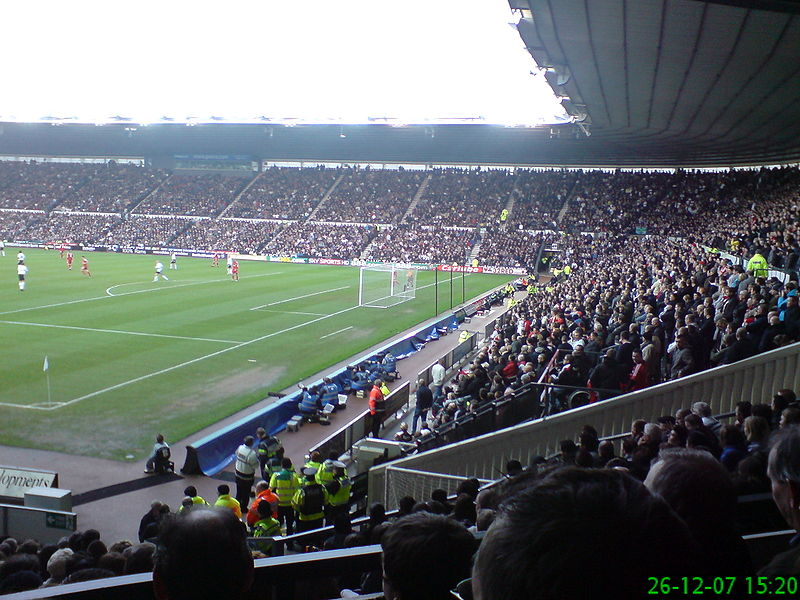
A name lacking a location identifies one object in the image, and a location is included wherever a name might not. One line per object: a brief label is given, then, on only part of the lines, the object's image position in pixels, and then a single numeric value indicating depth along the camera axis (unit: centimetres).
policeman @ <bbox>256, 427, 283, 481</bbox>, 1193
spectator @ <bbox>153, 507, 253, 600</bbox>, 201
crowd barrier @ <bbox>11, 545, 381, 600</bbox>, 226
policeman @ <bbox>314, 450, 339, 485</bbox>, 931
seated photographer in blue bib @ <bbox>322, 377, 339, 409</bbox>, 1723
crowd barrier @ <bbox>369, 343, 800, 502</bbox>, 933
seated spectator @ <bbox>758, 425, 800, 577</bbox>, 220
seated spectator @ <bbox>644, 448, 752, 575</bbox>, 195
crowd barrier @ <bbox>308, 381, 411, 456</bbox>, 1401
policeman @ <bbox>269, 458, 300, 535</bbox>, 992
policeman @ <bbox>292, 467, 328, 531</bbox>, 894
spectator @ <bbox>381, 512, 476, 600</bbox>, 207
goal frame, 3800
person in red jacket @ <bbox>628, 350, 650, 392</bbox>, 1079
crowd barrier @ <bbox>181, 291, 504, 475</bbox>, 1316
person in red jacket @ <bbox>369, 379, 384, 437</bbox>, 1544
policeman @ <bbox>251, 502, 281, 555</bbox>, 826
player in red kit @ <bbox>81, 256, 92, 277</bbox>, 4069
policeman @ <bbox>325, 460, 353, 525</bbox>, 921
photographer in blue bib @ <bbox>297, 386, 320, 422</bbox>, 1648
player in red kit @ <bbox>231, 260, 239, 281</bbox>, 4231
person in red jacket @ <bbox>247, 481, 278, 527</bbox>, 905
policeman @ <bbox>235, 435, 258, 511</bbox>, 1160
